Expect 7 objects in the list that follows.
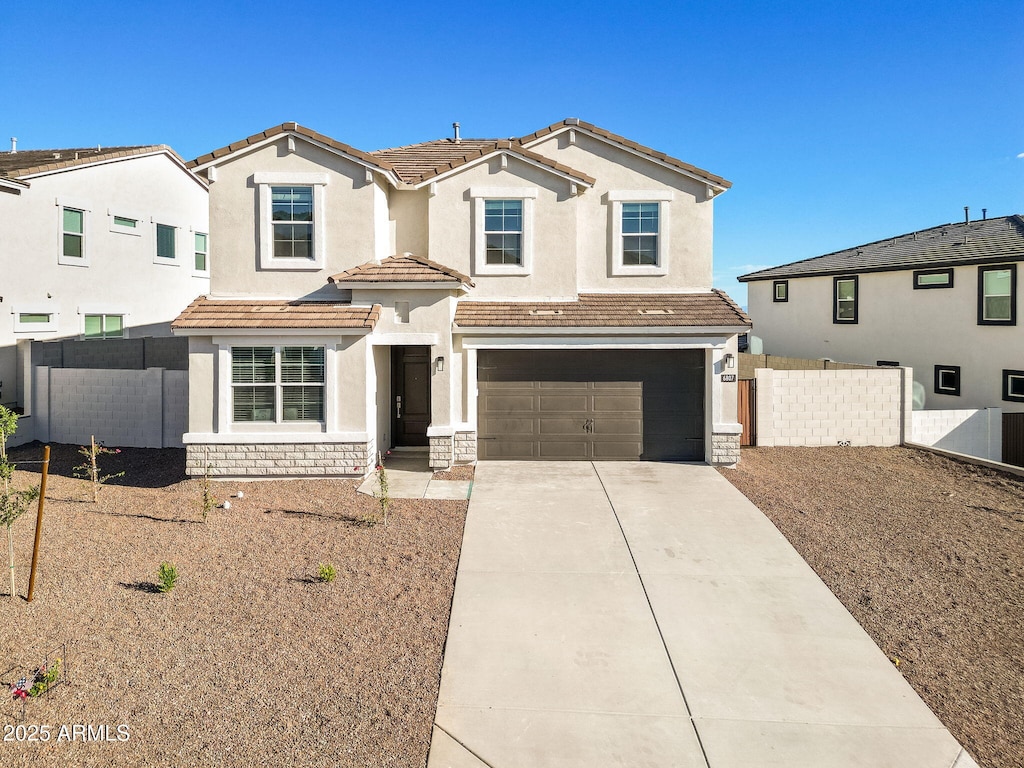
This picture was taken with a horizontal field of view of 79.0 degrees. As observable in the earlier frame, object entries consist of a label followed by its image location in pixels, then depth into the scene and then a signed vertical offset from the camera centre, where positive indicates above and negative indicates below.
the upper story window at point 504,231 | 13.35 +3.13
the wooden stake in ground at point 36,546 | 6.20 -1.73
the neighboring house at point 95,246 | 15.66 +3.81
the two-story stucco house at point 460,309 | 11.38 +1.34
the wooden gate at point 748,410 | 14.23 -0.77
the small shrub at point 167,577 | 6.54 -2.13
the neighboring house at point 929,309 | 17.00 +2.18
